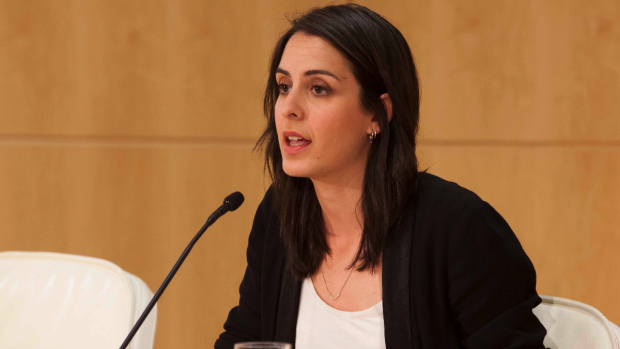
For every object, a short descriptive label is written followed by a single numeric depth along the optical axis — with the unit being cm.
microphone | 403
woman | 413
